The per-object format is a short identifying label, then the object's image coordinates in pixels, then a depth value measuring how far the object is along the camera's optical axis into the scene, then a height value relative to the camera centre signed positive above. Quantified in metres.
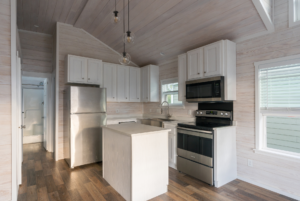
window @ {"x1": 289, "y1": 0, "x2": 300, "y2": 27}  2.32 +1.15
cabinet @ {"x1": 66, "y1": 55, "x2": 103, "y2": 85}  3.81 +0.68
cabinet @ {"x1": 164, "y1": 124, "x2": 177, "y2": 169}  3.37 -0.87
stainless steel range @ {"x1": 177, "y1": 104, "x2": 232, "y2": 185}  2.72 -0.72
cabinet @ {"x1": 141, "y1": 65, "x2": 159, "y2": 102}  4.62 +0.45
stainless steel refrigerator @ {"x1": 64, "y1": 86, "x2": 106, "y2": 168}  3.54 -0.46
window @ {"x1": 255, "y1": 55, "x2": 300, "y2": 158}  2.37 -0.08
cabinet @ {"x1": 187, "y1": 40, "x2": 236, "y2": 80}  2.84 +0.67
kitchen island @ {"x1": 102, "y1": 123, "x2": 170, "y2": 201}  2.24 -0.80
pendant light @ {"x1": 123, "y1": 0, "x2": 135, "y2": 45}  1.98 +0.72
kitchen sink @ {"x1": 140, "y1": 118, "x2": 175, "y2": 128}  3.75 -0.48
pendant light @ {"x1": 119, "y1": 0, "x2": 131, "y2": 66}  2.25 +0.53
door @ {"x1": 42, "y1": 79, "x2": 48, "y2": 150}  4.77 +0.22
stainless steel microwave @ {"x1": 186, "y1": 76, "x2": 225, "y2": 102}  2.86 +0.18
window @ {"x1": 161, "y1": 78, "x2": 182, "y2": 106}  4.29 +0.23
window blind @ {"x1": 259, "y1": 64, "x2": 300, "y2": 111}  2.36 +0.17
